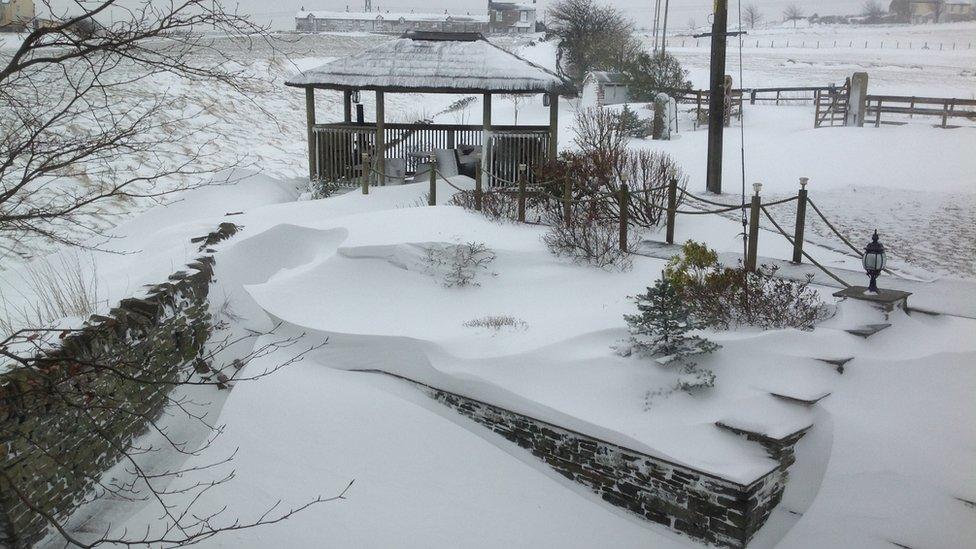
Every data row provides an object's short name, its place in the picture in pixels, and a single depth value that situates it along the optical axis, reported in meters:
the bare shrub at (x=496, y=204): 12.39
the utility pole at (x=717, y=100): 15.91
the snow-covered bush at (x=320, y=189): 16.41
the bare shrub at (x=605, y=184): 12.33
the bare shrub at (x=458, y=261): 10.17
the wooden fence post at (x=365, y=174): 15.51
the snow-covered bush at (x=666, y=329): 7.46
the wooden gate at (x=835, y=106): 24.20
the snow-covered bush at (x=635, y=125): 24.22
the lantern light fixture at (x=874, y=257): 7.86
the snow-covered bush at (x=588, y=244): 10.45
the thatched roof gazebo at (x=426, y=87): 15.33
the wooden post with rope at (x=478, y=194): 12.73
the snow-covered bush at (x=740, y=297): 8.04
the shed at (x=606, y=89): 30.77
